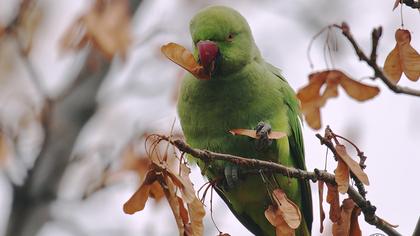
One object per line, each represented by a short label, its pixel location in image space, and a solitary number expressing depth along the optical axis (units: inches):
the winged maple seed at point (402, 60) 263.1
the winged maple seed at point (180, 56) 264.1
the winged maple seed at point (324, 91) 289.0
